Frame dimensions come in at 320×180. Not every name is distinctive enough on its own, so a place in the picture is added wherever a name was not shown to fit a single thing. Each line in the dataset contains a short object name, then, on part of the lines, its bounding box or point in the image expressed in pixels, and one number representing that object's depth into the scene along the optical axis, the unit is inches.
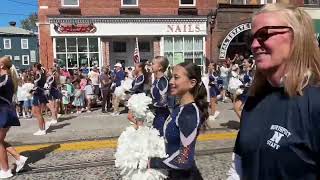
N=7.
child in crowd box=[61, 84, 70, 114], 602.2
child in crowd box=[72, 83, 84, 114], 611.5
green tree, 3725.6
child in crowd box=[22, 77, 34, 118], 574.6
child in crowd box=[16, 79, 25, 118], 574.2
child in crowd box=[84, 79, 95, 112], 623.8
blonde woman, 66.4
